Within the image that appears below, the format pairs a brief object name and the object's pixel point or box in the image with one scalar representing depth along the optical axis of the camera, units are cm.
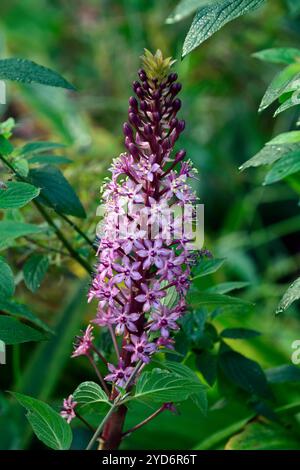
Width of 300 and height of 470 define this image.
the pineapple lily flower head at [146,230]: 78
